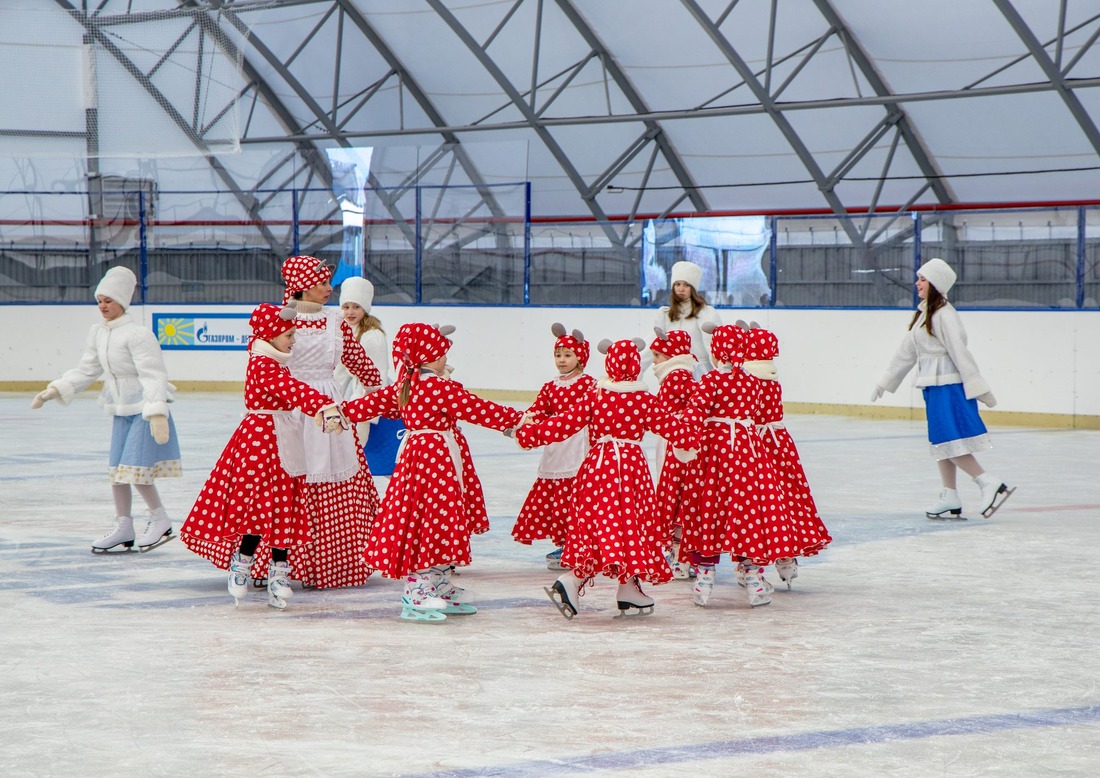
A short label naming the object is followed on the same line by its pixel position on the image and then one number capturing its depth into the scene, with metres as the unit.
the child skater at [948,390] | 14.90
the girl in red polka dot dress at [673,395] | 10.70
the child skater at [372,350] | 13.08
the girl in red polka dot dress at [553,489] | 11.29
